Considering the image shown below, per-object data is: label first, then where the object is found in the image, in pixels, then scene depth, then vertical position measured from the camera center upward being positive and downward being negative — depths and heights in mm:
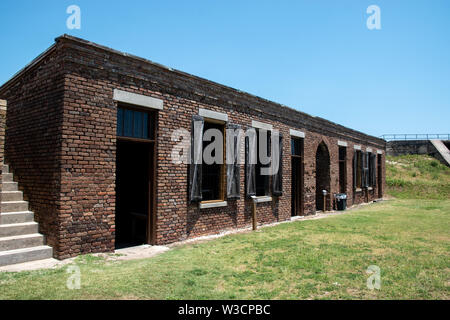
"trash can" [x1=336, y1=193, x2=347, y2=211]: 16125 -1548
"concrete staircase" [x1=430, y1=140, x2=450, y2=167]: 33719 +2714
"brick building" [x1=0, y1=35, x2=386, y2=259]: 6023 +432
